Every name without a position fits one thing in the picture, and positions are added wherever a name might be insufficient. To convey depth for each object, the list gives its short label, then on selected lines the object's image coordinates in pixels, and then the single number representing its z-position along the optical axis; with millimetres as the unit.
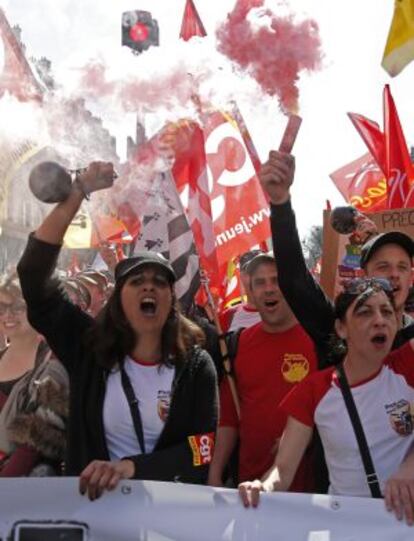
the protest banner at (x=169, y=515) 2639
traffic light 4949
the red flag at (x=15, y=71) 4445
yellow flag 4129
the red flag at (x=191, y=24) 6703
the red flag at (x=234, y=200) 7148
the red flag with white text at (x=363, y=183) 9886
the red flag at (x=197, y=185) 5312
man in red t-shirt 3545
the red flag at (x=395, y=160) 7238
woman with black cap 2884
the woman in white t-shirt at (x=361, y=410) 2723
